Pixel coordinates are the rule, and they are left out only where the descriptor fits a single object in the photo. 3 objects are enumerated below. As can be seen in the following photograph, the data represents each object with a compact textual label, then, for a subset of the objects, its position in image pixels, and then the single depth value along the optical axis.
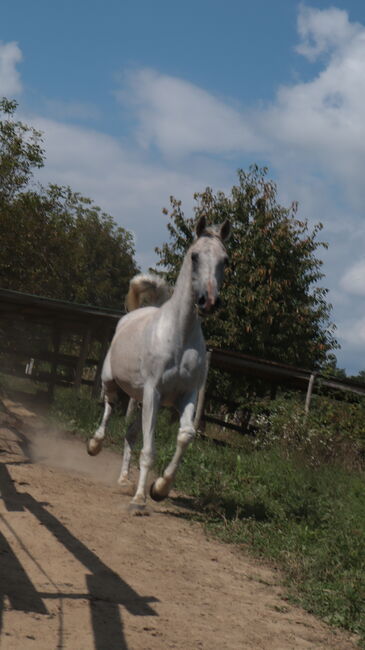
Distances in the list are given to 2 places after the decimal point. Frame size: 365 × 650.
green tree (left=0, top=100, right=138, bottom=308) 23.81
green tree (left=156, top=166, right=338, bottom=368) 20.45
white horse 6.49
